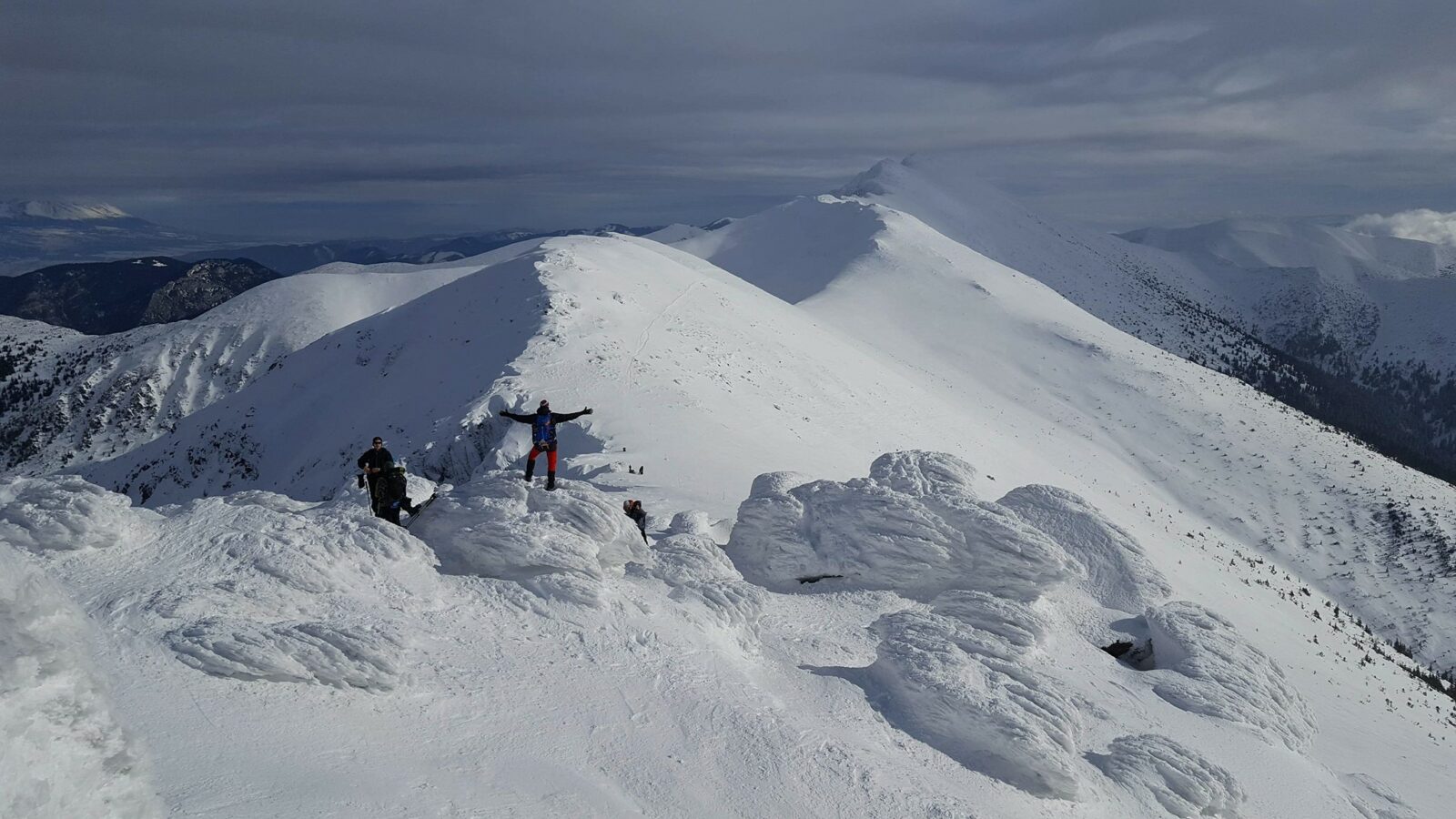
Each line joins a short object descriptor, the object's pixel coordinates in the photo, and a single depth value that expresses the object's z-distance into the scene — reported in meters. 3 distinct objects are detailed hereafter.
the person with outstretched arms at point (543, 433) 17.22
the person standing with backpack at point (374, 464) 14.66
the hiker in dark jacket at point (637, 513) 16.70
